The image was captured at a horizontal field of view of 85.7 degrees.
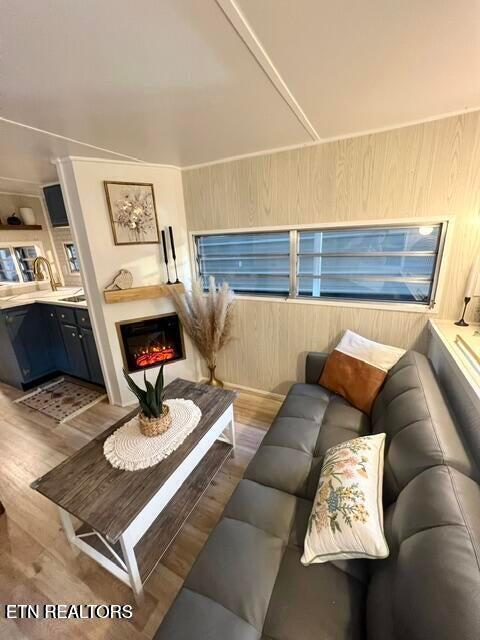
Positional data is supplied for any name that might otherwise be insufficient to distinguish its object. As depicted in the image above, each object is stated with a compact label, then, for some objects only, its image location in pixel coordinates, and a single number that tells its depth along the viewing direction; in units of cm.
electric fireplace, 258
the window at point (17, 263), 332
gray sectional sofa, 62
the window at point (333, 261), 192
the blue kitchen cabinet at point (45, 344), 276
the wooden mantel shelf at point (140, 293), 231
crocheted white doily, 132
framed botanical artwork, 226
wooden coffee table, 109
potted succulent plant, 136
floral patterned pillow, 86
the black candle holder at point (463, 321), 175
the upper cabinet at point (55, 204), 271
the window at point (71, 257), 344
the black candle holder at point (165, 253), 254
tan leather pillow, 170
